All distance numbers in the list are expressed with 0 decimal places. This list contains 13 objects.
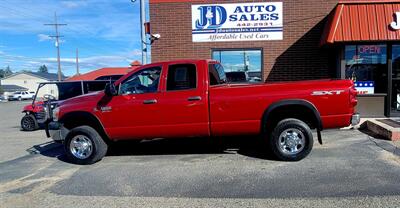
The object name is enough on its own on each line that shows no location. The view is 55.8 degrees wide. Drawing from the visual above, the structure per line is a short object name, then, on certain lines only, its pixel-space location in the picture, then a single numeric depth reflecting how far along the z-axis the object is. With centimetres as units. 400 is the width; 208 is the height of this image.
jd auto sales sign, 1240
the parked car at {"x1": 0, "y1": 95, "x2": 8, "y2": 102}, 6606
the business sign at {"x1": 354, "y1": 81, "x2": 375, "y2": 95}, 1118
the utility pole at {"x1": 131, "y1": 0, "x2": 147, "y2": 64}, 1334
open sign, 1098
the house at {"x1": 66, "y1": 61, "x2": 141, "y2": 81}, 4916
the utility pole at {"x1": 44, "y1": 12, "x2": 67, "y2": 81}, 6422
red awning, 1022
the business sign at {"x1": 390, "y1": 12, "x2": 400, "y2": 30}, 1023
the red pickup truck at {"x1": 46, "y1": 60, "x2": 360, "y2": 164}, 678
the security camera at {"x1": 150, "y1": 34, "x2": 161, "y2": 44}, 1284
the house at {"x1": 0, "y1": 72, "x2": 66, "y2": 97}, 10456
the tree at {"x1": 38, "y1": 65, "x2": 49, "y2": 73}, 17960
